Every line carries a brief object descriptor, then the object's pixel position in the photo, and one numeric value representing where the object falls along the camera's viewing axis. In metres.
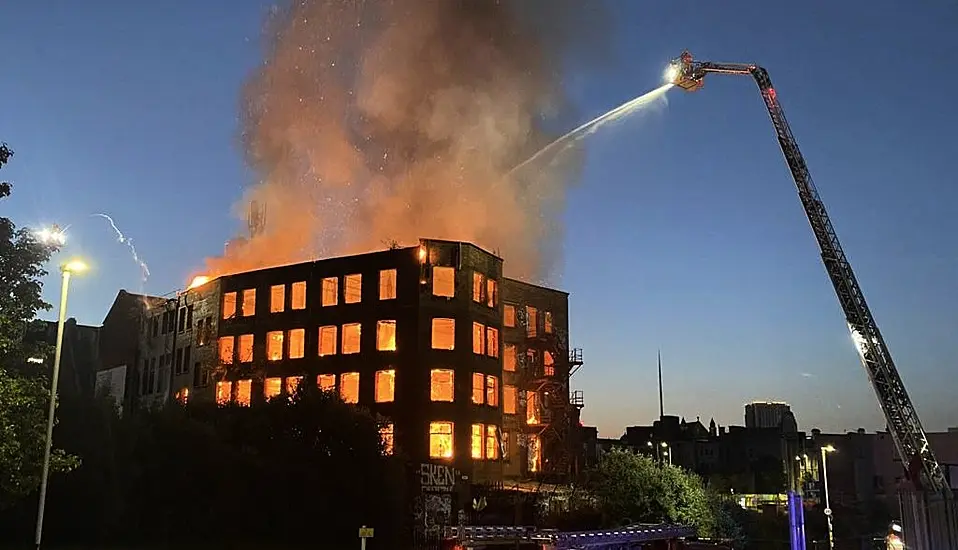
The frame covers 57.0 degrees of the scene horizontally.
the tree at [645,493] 60.19
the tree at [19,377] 24.12
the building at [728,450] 127.50
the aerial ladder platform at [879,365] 33.50
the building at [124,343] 82.31
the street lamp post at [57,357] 22.93
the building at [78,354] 44.89
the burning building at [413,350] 62.56
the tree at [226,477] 38.69
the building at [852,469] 100.50
